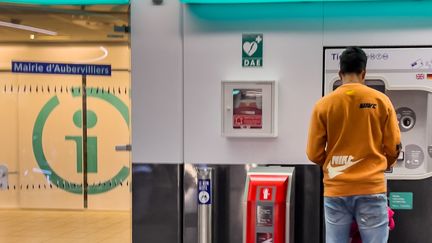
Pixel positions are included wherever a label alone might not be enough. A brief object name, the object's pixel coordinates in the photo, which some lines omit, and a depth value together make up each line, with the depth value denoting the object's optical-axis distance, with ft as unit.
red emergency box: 12.39
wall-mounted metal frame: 14.64
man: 10.43
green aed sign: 14.67
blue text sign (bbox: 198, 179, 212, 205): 14.51
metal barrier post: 14.48
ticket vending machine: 14.24
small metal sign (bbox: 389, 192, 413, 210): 14.47
